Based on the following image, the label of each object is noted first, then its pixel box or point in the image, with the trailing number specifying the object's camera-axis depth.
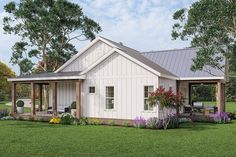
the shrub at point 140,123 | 18.92
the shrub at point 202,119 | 22.75
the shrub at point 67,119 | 21.16
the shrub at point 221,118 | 22.03
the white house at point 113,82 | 20.58
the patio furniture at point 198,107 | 28.66
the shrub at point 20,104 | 27.14
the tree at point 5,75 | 63.34
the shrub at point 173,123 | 18.89
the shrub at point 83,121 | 20.82
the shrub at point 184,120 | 22.62
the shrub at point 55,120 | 21.51
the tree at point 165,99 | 18.23
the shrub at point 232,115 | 25.11
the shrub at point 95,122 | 20.81
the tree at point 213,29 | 18.99
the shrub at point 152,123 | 18.61
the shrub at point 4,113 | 25.02
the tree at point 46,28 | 36.92
